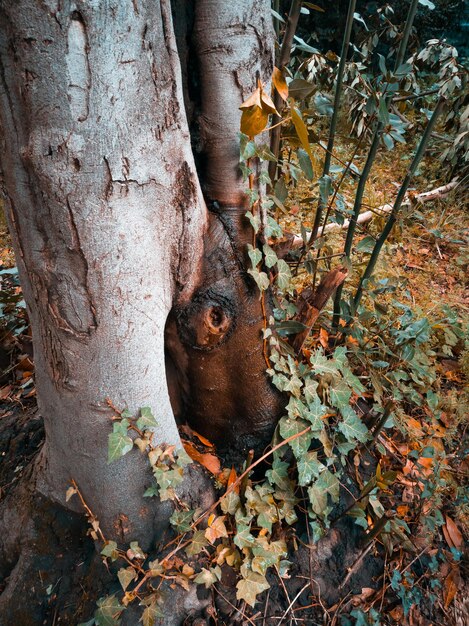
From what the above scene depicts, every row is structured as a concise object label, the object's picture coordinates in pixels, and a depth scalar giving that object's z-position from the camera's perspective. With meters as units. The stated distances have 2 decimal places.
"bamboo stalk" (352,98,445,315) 1.39
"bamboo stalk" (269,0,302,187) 1.31
